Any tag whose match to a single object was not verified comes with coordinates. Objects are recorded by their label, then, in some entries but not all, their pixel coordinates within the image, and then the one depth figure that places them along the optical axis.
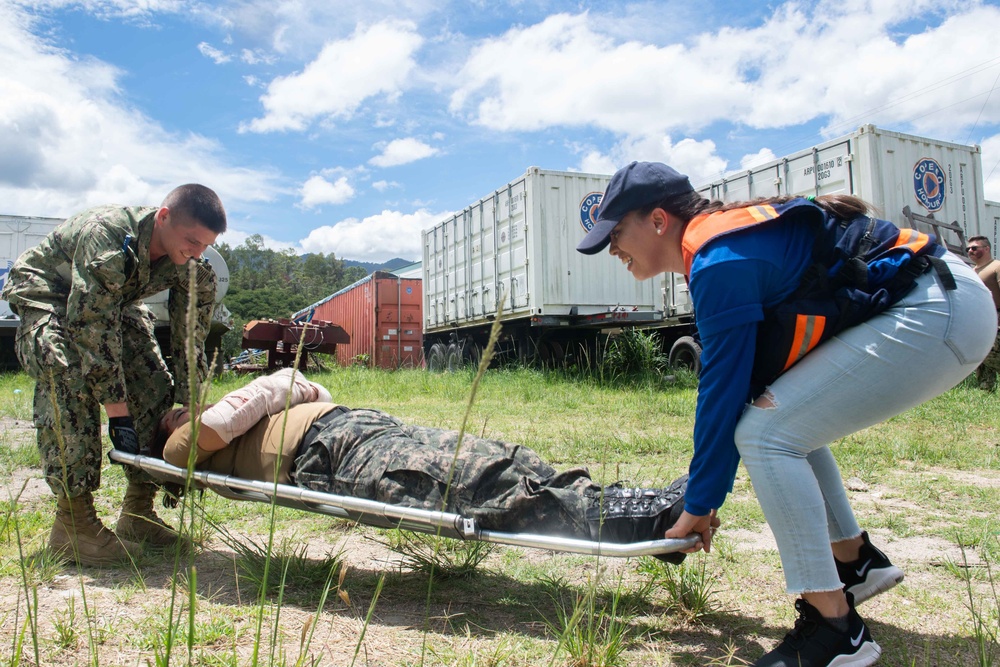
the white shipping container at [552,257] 10.79
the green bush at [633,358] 9.62
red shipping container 18.95
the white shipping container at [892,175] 8.45
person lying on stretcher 2.21
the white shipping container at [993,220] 10.70
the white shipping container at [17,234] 14.32
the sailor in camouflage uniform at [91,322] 2.87
